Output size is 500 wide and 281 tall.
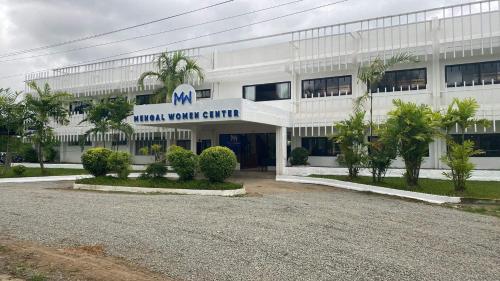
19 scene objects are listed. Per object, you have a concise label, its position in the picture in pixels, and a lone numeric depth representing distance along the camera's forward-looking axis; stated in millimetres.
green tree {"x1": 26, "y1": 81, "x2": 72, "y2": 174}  23672
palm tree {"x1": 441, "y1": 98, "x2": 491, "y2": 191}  15039
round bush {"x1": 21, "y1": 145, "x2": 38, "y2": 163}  33281
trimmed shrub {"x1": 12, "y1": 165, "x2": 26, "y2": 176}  23383
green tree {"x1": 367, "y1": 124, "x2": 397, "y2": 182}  16812
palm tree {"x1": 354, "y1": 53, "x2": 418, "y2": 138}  18736
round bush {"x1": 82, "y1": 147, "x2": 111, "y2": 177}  18312
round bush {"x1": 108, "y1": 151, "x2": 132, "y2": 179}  18156
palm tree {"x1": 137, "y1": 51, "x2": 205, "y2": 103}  24141
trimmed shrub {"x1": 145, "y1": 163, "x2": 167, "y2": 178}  17516
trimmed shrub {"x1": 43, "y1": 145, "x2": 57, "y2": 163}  32622
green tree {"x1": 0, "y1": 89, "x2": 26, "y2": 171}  23875
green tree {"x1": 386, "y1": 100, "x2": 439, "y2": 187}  16016
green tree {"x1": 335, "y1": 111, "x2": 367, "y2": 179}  18094
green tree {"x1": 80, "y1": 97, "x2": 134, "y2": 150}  26647
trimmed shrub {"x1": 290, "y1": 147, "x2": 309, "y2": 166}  23141
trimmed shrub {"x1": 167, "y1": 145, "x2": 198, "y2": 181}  16492
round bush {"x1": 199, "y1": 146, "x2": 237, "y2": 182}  15648
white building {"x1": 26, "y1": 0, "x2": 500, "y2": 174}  19562
